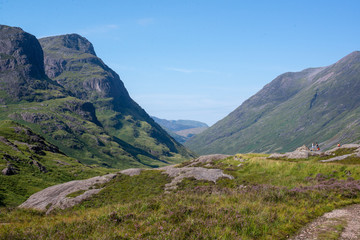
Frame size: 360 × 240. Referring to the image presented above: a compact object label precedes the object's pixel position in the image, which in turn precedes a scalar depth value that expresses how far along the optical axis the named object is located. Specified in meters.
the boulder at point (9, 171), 79.12
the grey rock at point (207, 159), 62.36
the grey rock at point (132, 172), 50.94
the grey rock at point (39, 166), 102.46
